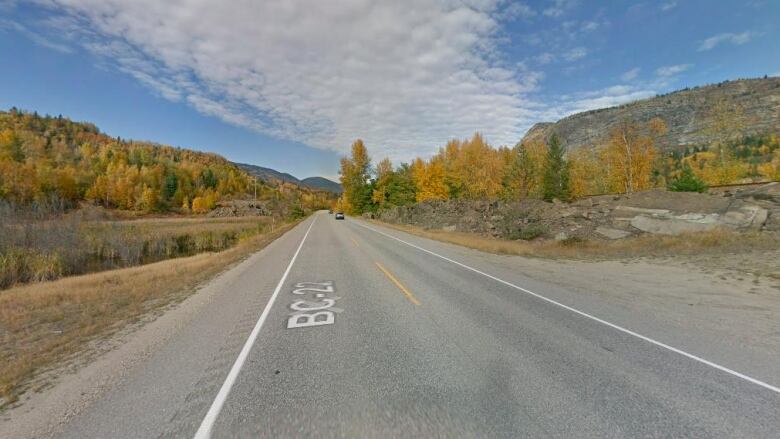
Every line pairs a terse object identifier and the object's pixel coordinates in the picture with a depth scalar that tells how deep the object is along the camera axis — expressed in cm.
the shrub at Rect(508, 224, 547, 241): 2069
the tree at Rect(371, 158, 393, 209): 5409
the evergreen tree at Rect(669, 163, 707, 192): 1931
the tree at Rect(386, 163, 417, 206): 4831
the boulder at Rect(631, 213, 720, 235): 1490
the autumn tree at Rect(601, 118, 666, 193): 3300
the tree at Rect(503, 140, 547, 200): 3859
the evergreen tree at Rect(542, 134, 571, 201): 3909
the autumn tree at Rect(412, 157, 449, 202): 4603
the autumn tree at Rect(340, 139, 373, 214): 5781
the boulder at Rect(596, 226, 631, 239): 1716
